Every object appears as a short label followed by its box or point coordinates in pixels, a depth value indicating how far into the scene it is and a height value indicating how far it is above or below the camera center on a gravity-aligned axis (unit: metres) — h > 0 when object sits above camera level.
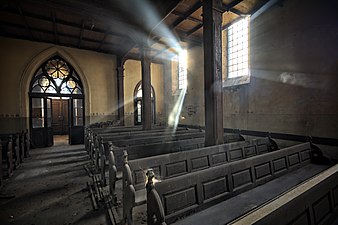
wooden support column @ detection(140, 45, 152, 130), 6.32 +0.88
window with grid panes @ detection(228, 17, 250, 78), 6.17 +2.24
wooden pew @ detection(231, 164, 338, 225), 1.01 -0.59
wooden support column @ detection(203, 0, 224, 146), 3.83 +0.86
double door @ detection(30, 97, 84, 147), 7.71 -0.13
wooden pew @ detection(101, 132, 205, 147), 4.26 -0.59
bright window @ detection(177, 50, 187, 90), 8.99 +2.29
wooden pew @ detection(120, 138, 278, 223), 2.35 -0.72
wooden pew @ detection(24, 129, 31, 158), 5.96 -0.86
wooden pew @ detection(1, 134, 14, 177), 4.16 -0.87
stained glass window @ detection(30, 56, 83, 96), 7.84 +1.68
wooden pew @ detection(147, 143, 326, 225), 1.50 -0.78
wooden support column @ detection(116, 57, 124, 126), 9.21 +1.49
